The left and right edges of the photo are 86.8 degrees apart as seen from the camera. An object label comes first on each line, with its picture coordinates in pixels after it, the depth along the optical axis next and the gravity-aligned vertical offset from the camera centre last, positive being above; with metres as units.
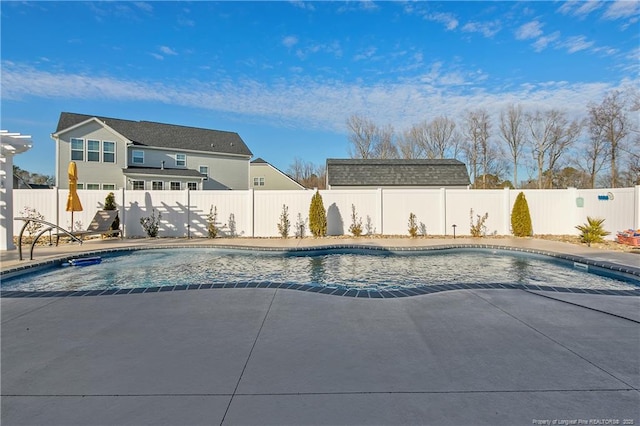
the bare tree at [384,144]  34.66 +6.95
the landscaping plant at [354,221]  12.68 -0.36
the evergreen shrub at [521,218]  11.85 -0.23
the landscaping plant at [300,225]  12.59 -0.51
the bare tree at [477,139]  32.38 +6.97
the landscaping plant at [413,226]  12.20 -0.54
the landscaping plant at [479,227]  12.30 -0.57
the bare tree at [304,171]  44.12 +5.40
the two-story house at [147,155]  19.44 +3.72
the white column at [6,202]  8.87 +0.25
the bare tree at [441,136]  33.19 +7.43
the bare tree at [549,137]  29.20 +6.52
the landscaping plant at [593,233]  9.82 -0.63
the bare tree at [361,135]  34.34 +7.82
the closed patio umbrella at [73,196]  10.59 +0.49
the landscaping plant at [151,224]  12.34 -0.46
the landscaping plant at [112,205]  12.12 +0.23
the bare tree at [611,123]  25.11 +6.79
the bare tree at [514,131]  30.94 +7.45
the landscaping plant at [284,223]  12.38 -0.45
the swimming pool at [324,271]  5.95 -1.27
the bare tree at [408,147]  34.16 +6.57
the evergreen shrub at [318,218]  12.20 -0.24
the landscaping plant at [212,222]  12.41 -0.39
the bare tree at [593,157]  27.16 +4.48
